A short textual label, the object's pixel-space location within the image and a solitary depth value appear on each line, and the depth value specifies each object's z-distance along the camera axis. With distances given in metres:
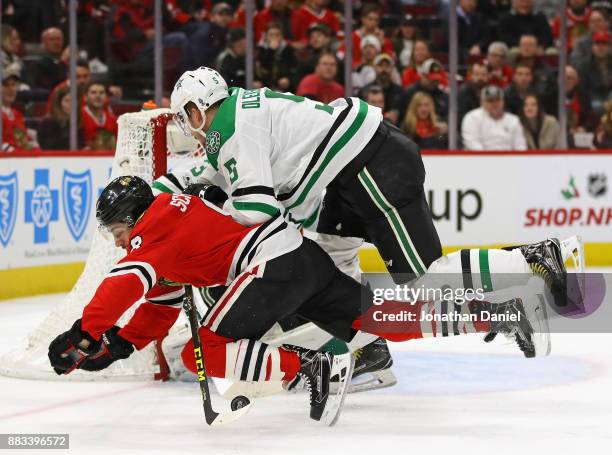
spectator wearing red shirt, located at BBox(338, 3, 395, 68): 16.70
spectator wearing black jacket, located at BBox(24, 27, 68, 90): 15.53
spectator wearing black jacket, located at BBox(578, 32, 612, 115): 17.30
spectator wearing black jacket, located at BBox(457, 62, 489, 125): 16.86
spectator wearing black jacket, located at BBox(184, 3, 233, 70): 16.55
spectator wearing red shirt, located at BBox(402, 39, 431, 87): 16.94
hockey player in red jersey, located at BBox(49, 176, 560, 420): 7.27
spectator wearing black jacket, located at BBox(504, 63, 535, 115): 17.11
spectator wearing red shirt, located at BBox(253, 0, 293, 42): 16.34
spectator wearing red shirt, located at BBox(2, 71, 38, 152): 15.00
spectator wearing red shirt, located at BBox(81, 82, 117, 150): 15.51
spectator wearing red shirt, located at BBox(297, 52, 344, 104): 16.47
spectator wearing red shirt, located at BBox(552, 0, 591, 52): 17.05
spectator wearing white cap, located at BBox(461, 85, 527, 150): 16.78
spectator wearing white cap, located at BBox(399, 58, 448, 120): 16.77
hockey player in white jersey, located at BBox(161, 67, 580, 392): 8.02
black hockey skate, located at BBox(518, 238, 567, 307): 8.33
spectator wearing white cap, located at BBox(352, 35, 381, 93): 16.73
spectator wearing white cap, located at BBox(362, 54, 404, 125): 16.75
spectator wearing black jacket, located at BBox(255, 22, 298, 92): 16.36
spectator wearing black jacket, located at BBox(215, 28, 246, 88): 16.22
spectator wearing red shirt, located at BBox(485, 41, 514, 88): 17.30
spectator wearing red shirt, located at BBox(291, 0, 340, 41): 16.89
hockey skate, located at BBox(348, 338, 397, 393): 8.92
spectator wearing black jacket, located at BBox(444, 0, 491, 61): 16.87
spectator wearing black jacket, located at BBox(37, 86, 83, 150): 15.32
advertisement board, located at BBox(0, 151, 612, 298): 16.25
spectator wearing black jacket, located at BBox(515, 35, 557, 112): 17.08
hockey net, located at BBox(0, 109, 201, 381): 9.35
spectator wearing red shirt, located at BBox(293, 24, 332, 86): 16.66
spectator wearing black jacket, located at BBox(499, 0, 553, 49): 17.27
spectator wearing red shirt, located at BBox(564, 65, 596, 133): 17.06
